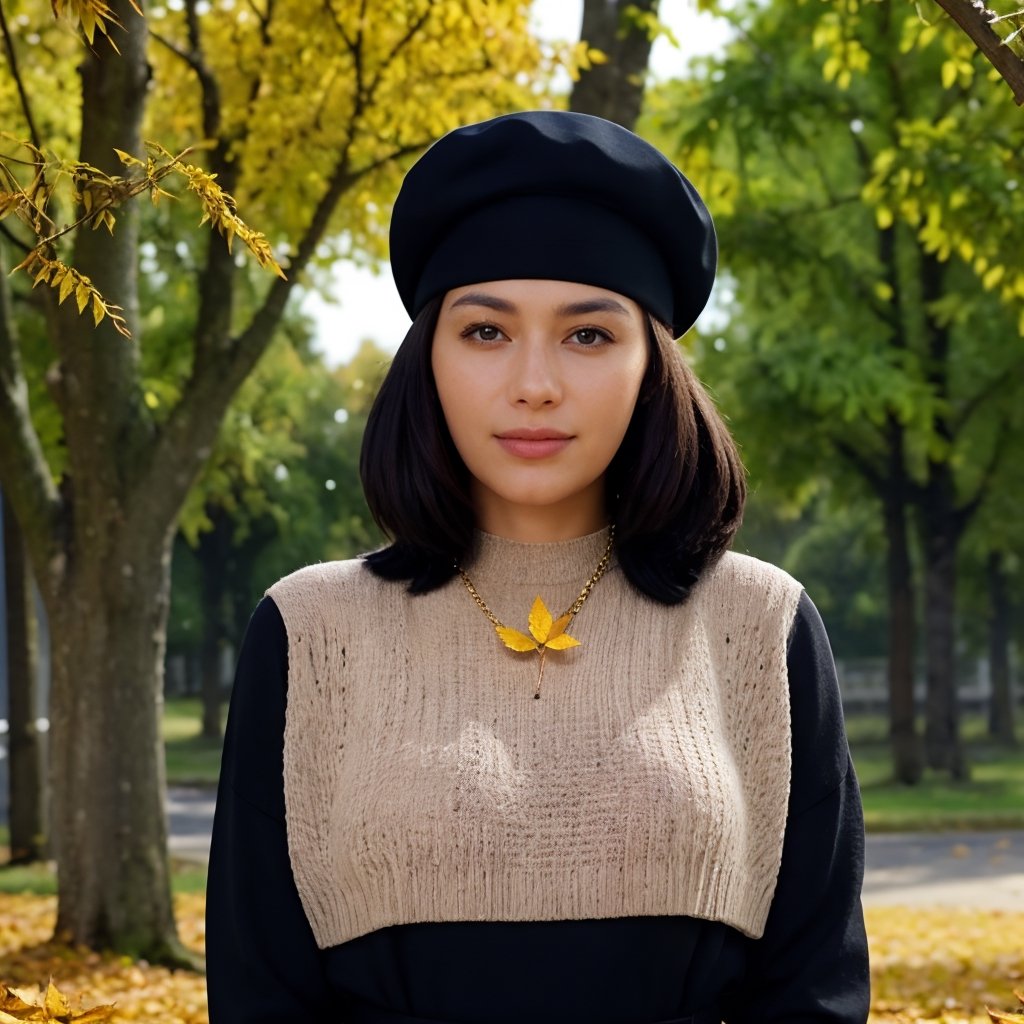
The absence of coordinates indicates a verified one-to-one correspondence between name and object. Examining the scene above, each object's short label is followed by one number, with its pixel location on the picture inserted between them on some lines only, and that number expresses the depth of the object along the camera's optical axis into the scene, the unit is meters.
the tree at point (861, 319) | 13.67
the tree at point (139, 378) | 7.20
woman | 2.08
